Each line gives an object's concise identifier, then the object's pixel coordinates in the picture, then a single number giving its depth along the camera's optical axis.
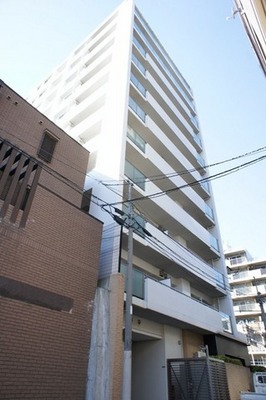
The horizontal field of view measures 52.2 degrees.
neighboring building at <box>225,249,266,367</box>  39.56
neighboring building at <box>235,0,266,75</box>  4.49
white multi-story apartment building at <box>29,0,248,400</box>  12.16
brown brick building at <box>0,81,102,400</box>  7.39
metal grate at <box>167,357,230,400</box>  10.51
